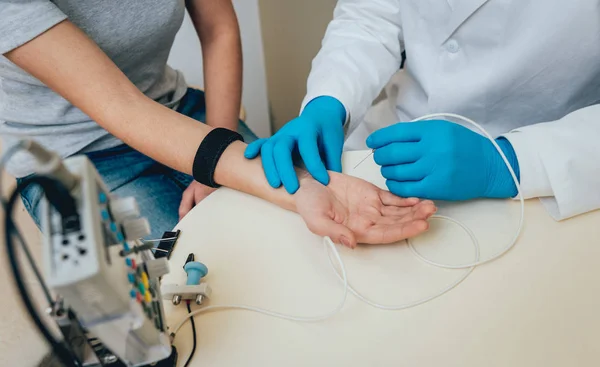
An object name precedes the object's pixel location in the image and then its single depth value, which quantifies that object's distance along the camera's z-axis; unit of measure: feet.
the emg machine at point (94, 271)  1.18
